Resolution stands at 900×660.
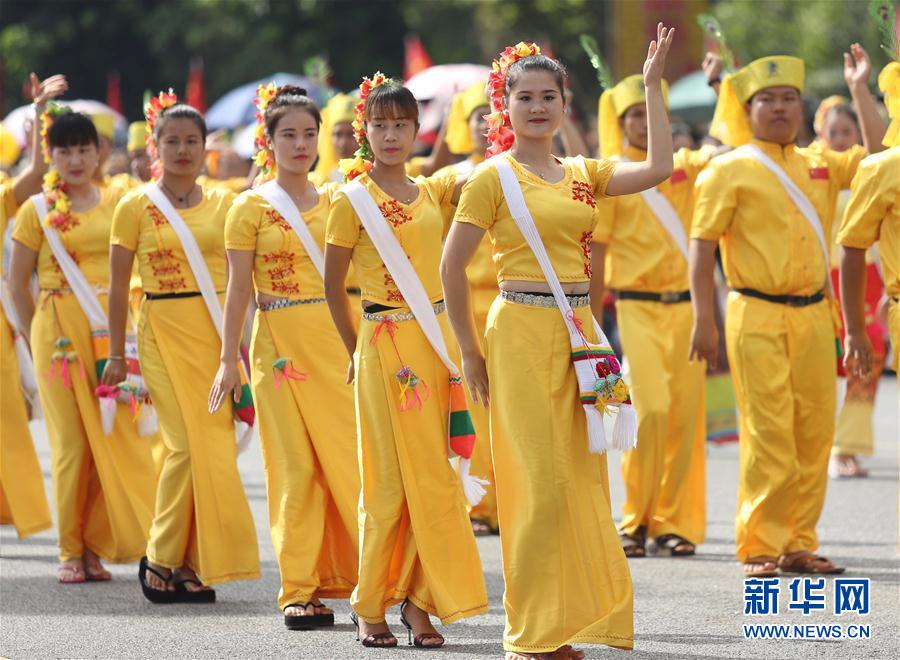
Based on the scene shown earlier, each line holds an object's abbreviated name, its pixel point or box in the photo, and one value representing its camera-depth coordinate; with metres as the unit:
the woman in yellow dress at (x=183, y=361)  15.83
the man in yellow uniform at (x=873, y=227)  14.66
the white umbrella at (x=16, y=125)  43.31
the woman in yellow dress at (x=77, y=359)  17.45
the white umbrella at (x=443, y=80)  25.19
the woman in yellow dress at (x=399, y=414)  13.60
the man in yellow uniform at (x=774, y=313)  16.44
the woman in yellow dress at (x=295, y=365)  14.80
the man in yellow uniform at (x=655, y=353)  18.19
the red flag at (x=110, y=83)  75.50
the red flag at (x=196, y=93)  40.22
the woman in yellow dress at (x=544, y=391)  12.37
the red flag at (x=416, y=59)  38.79
